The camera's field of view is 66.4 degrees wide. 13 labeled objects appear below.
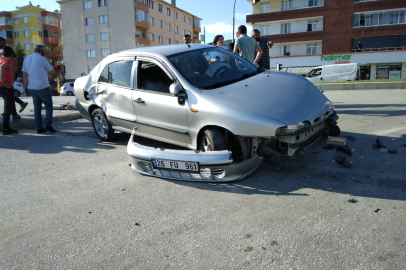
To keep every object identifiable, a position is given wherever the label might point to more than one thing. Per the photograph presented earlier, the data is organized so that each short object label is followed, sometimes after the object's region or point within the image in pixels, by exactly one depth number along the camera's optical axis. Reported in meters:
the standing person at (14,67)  7.00
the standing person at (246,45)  7.04
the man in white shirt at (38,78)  6.70
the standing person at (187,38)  8.34
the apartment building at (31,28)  63.16
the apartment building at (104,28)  49.44
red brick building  38.81
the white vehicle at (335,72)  26.19
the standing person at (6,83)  6.80
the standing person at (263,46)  7.69
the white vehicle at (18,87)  23.59
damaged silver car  3.60
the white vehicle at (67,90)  29.78
